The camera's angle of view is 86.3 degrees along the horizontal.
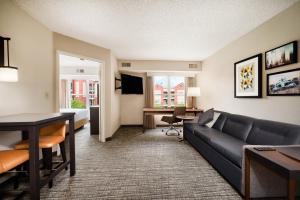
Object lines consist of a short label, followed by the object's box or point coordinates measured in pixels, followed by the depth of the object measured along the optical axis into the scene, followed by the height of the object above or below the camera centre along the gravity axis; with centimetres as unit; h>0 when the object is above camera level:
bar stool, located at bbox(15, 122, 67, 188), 192 -52
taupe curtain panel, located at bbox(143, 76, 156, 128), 611 +22
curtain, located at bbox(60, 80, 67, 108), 732 +27
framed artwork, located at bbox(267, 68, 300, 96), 214 +22
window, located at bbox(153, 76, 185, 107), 637 +31
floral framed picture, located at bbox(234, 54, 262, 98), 281 +41
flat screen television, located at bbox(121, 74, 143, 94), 553 +52
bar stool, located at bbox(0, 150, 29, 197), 141 -56
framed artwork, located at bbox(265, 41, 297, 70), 217 +64
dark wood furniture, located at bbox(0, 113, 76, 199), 153 -36
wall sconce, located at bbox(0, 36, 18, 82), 183 +31
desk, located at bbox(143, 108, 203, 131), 498 -38
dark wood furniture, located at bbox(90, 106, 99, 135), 495 -62
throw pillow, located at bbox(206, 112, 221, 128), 374 -52
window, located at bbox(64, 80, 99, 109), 756 +28
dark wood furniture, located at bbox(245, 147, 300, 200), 112 -51
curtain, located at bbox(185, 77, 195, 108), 618 +57
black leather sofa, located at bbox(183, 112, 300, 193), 198 -67
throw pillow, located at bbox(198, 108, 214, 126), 379 -45
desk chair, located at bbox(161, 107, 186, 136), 466 -55
